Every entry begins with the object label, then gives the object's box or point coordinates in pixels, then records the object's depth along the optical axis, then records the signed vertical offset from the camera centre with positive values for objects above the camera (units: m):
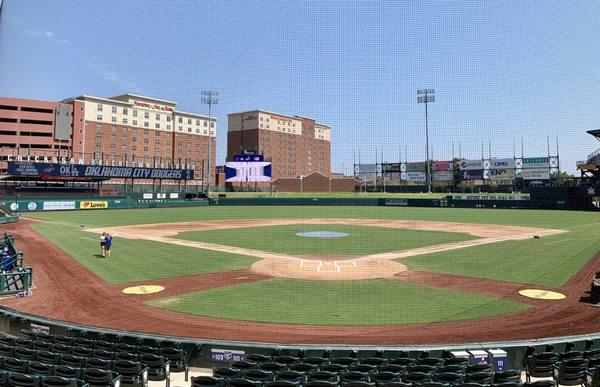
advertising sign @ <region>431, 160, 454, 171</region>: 108.69 +8.11
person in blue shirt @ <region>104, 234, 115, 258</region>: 22.11 -2.55
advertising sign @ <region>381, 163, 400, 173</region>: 117.12 +8.28
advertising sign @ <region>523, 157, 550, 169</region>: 87.69 +7.20
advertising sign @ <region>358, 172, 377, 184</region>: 117.66 +5.59
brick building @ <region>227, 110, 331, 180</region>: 103.06 +15.25
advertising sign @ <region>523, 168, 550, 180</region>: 87.81 +4.65
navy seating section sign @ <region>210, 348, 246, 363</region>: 8.90 -3.57
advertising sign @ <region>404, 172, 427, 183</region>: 111.31 +5.16
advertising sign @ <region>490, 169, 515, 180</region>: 99.16 +5.19
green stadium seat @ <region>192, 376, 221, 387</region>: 6.25 -2.92
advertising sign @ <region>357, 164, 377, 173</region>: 121.00 +8.30
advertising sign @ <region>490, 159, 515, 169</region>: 99.26 +7.83
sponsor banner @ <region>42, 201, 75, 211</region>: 55.38 -1.15
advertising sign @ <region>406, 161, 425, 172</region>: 111.30 +8.01
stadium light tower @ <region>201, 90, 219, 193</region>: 69.59 +17.67
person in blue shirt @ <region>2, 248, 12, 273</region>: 16.48 -2.71
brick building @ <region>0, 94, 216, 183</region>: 86.44 +15.69
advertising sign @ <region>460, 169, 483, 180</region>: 105.06 +5.44
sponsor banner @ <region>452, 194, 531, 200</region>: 66.94 -0.41
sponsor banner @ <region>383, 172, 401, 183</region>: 118.81 +5.49
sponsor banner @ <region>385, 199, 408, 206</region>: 71.25 -1.22
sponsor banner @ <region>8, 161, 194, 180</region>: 57.66 +4.12
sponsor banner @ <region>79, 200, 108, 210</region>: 59.08 -1.07
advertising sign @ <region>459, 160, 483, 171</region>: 105.94 +7.99
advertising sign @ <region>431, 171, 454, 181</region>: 107.88 +5.36
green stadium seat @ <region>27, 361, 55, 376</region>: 6.74 -2.93
